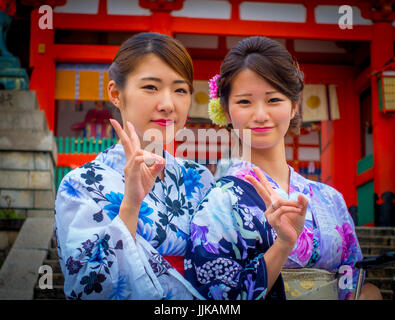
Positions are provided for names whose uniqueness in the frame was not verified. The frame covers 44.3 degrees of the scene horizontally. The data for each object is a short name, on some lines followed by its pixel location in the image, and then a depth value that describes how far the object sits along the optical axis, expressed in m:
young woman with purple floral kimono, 1.94
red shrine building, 8.26
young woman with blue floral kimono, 1.86
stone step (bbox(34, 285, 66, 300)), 4.62
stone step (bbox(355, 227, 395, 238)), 6.90
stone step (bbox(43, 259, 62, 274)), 5.16
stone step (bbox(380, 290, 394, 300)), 5.05
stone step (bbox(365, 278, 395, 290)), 5.40
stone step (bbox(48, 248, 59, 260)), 5.43
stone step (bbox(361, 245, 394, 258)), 6.28
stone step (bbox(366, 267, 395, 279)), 5.52
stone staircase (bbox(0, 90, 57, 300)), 6.75
